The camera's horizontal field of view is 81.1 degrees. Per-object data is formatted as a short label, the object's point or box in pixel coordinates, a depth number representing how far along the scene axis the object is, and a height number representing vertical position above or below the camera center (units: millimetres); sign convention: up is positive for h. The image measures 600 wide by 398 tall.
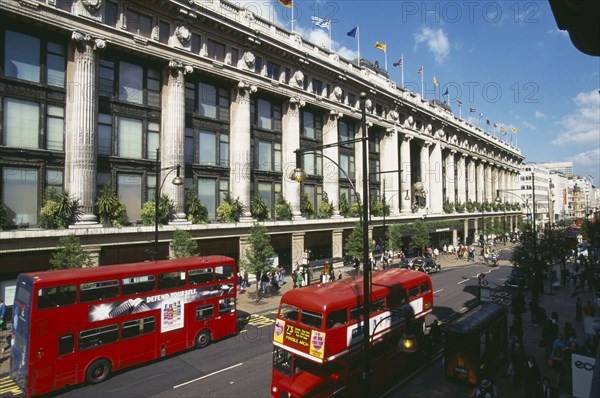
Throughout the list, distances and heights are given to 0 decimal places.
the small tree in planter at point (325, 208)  40219 -109
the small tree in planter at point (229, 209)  31031 -149
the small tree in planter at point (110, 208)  24203 -26
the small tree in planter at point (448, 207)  64188 -51
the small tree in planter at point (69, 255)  19844 -2719
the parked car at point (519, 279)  30281 -6473
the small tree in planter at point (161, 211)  26312 -261
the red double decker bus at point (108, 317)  12969 -4664
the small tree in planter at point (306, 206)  38250 +120
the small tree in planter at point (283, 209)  35562 -192
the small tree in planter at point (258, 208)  33406 -74
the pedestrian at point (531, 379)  11755 -5849
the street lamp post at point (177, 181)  20152 +1487
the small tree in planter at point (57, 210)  21781 -152
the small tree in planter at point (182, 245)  25328 -2737
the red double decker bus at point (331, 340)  11578 -4690
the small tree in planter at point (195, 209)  29266 -135
